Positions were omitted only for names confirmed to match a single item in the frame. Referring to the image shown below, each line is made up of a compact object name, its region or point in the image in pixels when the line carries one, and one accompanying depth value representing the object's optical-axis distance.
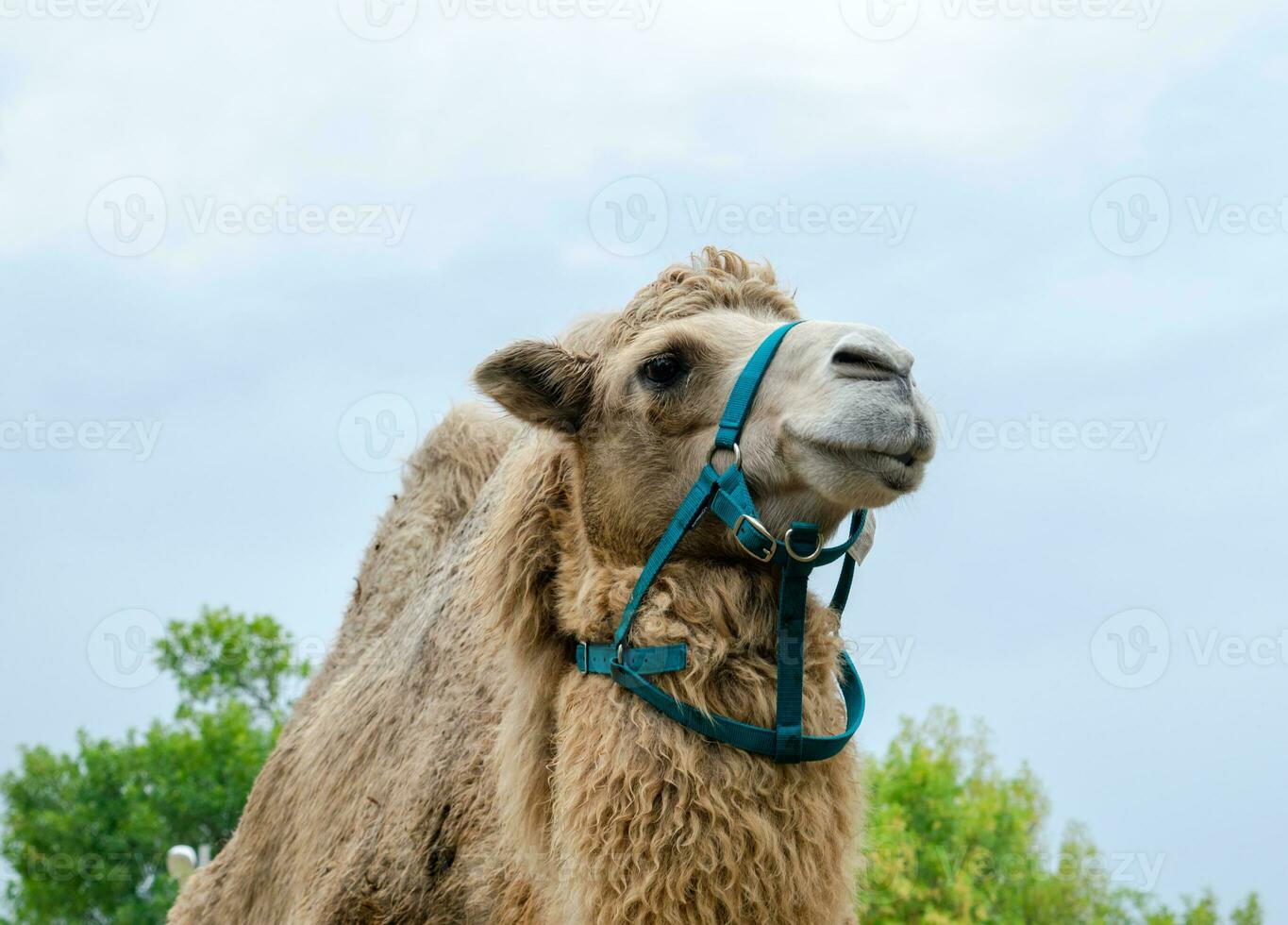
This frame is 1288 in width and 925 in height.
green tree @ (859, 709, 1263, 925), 23.97
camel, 3.83
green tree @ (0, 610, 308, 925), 30.66
